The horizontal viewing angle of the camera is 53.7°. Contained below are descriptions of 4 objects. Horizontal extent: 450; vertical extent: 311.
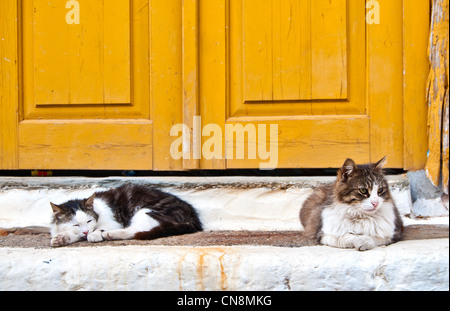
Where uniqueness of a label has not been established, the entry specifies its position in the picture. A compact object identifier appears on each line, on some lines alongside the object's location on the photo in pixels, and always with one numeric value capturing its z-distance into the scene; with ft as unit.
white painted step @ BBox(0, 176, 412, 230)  11.09
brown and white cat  8.50
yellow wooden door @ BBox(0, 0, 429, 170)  11.13
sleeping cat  9.66
